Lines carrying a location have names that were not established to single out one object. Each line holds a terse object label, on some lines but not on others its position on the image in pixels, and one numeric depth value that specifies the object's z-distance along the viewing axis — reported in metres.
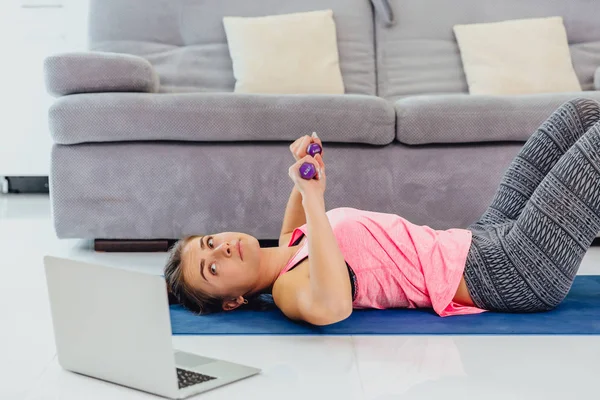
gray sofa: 2.78
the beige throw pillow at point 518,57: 3.38
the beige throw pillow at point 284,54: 3.38
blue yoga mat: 1.90
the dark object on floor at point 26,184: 4.65
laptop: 1.41
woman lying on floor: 1.83
